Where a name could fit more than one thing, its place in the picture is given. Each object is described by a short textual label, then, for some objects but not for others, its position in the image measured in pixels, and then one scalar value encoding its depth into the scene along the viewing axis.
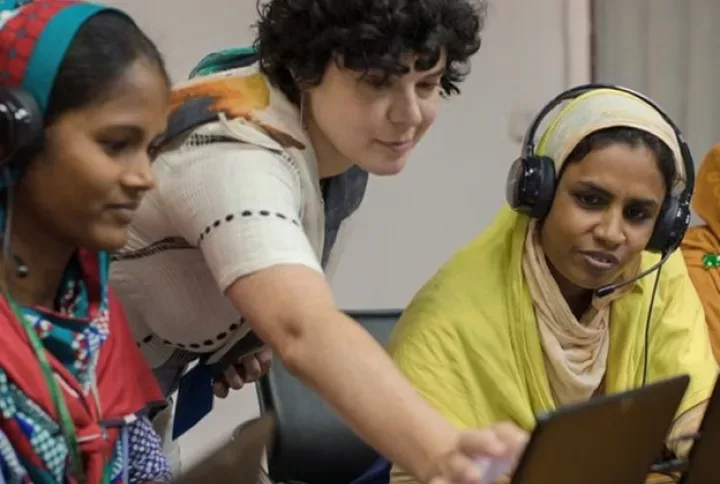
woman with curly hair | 2.98
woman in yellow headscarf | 3.42
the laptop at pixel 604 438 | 2.87
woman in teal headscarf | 2.94
